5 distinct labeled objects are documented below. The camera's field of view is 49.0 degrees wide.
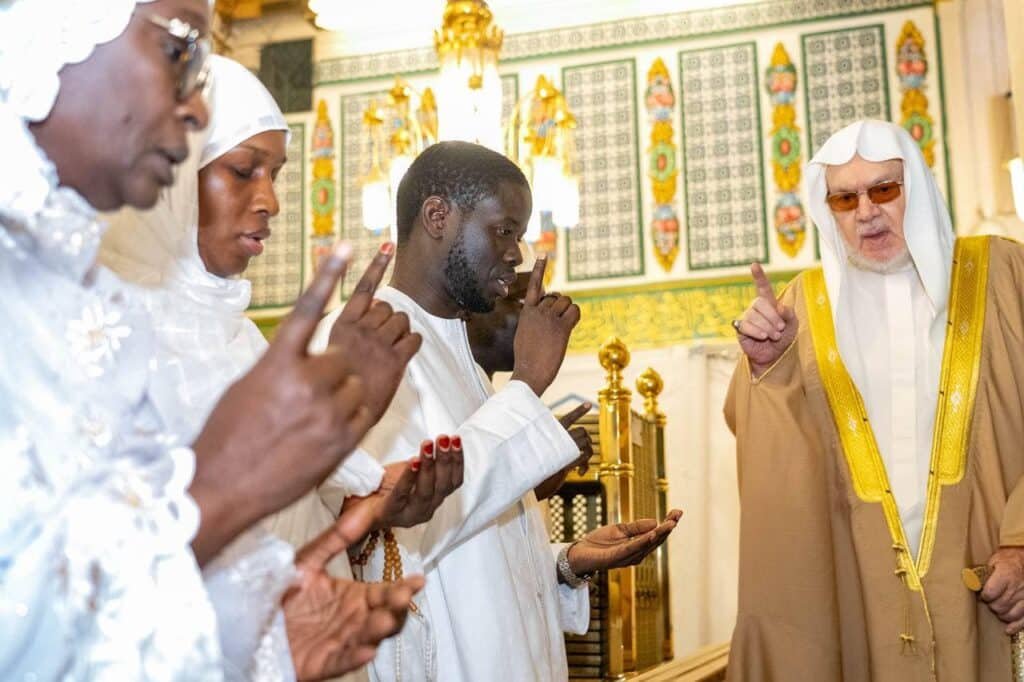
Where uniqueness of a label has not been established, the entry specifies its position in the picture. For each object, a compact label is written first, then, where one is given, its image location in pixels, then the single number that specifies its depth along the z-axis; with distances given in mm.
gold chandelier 6617
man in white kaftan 2070
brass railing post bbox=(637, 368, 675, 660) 4910
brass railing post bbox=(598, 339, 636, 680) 4273
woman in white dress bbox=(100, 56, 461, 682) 1251
